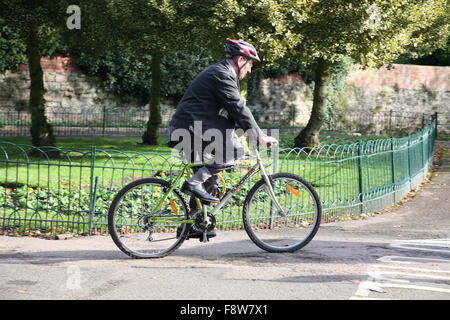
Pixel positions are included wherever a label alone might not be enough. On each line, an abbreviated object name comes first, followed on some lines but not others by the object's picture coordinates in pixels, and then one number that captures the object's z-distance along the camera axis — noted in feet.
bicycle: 35.81
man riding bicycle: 35.19
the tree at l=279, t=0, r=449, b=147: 99.76
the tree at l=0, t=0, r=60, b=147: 90.33
